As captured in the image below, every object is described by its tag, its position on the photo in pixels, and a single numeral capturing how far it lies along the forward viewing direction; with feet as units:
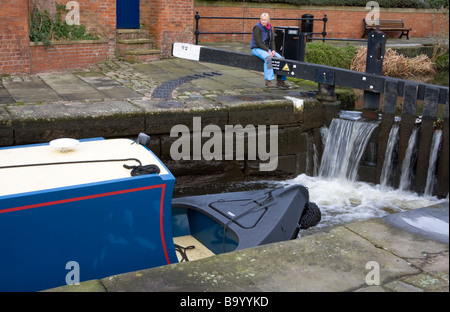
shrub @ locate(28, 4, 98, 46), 35.37
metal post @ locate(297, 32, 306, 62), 32.68
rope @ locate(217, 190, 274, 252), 19.11
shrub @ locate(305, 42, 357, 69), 39.78
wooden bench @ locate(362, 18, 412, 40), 59.06
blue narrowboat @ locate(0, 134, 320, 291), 14.93
